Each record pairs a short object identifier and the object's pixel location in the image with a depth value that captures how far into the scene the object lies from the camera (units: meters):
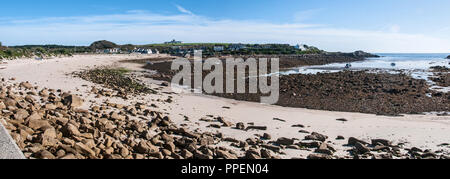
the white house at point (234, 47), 117.56
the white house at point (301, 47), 124.46
